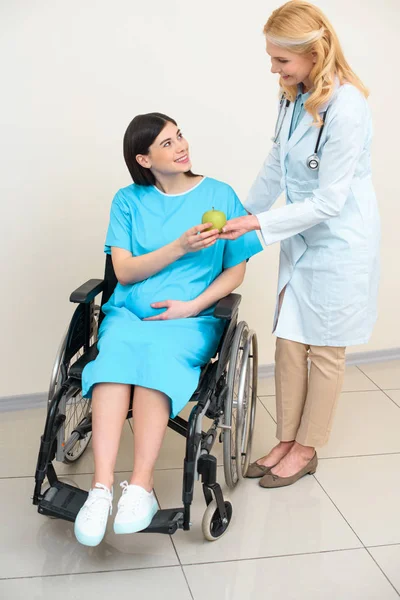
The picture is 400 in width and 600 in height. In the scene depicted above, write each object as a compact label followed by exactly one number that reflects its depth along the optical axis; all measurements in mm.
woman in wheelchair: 2088
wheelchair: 2068
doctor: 2158
